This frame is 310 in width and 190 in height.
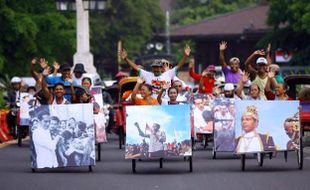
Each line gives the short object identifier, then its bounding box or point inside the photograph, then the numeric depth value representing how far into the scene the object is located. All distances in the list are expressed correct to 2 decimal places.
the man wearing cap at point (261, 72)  23.03
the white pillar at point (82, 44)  50.25
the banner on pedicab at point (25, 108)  26.77
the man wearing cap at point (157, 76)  22.73
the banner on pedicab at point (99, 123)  22.05
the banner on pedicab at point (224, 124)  22.41
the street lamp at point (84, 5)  45.06
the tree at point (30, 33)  48.53
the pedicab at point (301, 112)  20.11
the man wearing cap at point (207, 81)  27.01
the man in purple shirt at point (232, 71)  25.81
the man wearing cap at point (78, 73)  29.00
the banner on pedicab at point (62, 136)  19.67
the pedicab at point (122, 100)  25.03
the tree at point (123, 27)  80.56
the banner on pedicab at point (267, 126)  19.72
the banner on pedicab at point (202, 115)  24.97
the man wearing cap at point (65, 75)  25.29
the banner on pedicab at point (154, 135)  19.36
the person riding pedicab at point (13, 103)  28.50
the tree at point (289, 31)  55.62
